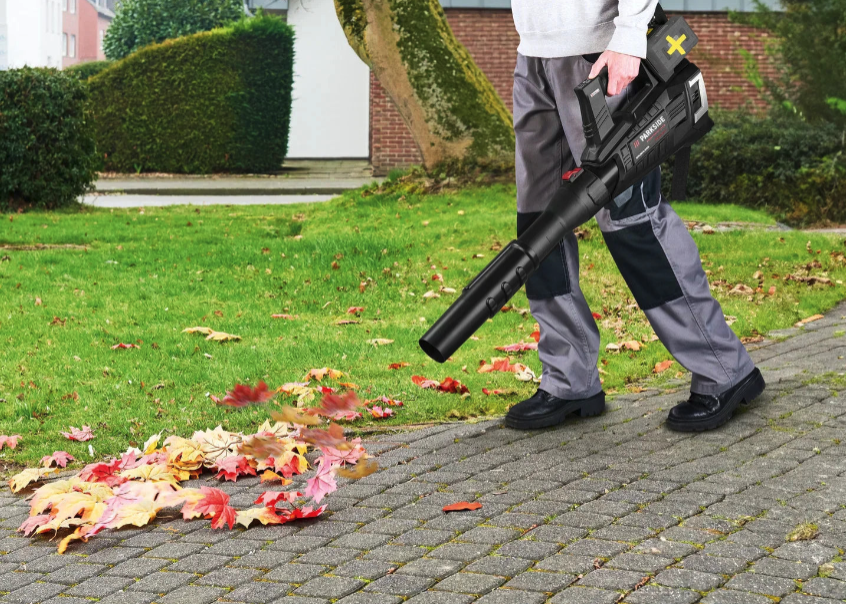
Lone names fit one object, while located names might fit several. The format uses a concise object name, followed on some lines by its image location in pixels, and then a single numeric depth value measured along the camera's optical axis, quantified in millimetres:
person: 3387
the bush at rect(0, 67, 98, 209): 12148
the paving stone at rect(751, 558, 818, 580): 2492
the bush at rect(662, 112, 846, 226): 11094
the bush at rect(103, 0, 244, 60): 28766
